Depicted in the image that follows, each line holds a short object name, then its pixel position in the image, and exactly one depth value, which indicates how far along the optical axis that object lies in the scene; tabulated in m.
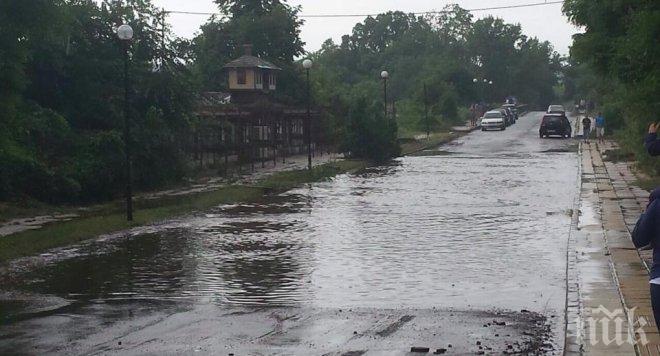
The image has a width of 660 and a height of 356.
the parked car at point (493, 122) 75.06
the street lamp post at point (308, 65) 37.17
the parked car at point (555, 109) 81.83
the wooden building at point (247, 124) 36.47
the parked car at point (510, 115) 85.12
